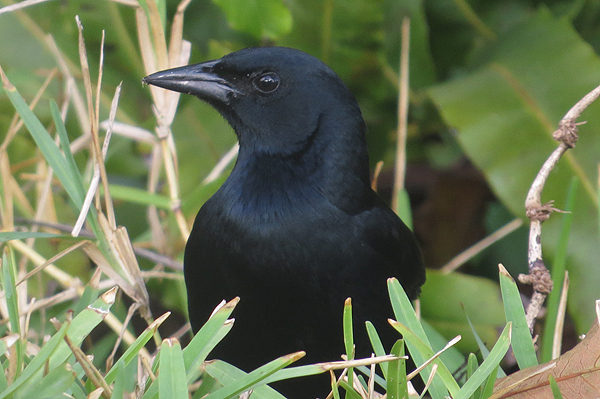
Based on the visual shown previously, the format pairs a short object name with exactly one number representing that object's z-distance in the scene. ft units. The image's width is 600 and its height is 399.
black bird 9.88
